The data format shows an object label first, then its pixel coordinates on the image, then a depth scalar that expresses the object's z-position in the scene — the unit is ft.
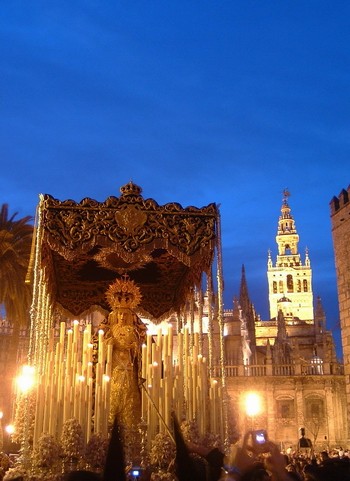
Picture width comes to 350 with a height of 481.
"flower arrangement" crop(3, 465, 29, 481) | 26.26
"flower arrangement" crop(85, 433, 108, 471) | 28.04
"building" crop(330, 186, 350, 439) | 94.02
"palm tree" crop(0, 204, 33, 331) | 59.52
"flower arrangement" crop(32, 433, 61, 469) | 27.09
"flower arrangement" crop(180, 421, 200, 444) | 29.25
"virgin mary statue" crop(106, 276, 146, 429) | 37.04
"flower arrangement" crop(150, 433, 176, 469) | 27.68
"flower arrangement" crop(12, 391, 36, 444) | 29.57
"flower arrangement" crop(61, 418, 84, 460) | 27.58
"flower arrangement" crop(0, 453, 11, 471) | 31.05
